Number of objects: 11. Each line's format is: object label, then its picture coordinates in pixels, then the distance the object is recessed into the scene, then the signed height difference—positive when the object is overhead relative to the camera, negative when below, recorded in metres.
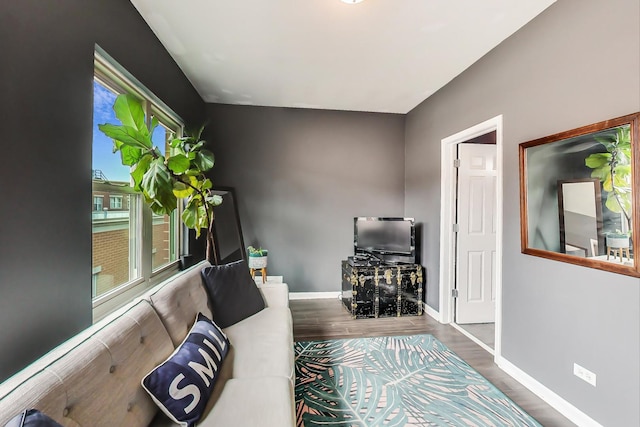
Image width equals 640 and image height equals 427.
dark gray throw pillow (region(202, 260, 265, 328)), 2.16 -0.65
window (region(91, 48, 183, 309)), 1.80 -0.01
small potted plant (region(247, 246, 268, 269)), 3.43 -0.56
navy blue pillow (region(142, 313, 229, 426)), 1.14 -0.72
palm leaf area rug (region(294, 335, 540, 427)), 1.80 -1.29
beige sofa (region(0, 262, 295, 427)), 0.84 -0.61
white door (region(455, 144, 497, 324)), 3.34 -0.25
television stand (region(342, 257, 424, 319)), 3.49 -0.95
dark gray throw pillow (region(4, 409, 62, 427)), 0.67 -0.50
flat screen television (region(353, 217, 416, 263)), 3.67 -0.32
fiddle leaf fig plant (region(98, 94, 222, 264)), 1.76 +0.38
